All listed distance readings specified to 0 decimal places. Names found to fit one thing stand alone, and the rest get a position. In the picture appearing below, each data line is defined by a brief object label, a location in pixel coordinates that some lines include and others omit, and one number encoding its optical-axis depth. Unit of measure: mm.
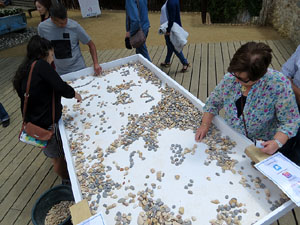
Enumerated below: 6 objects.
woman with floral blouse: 1121
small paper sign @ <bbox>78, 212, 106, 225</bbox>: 1068
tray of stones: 1133
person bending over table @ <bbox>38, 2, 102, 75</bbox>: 2133
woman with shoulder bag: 1502
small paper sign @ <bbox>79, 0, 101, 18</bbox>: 8477
